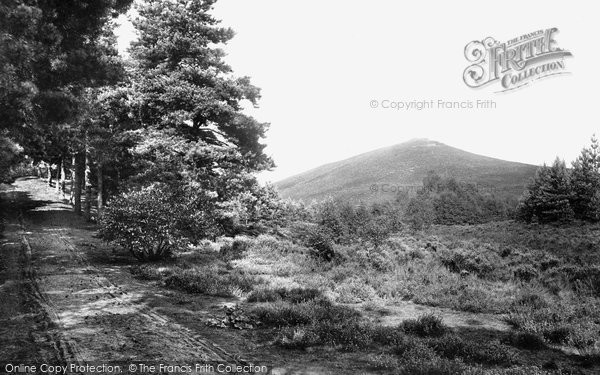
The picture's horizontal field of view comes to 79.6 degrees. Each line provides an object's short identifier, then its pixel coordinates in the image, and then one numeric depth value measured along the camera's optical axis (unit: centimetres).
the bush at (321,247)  1691
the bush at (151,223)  1434
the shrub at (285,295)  1011
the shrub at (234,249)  1702
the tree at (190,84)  2062
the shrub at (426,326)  774
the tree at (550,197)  4203
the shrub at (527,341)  701
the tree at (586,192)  4144
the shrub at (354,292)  1044
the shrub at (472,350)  618
